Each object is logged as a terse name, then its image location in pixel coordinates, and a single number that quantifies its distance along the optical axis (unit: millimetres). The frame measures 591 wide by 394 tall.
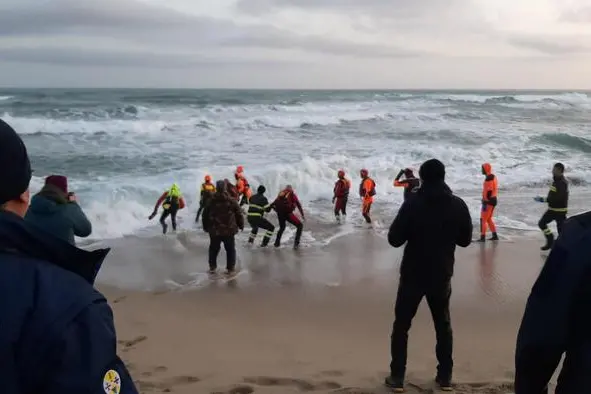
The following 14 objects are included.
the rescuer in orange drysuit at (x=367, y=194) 14828
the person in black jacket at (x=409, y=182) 12477
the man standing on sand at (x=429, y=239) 5125
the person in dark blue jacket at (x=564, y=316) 1965
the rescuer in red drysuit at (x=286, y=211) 12281
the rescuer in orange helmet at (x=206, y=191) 13258
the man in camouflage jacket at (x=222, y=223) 10438
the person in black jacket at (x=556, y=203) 11539
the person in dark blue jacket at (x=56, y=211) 5719
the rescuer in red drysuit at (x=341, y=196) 14859
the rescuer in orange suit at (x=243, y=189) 14789
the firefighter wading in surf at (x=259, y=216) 12258
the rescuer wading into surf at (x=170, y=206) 13672
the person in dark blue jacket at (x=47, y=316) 1438
